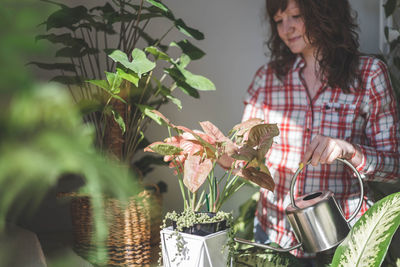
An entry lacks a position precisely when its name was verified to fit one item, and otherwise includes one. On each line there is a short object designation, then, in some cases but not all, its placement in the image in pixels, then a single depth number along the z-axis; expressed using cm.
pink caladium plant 95
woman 148
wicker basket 122
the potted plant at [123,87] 111
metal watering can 105
